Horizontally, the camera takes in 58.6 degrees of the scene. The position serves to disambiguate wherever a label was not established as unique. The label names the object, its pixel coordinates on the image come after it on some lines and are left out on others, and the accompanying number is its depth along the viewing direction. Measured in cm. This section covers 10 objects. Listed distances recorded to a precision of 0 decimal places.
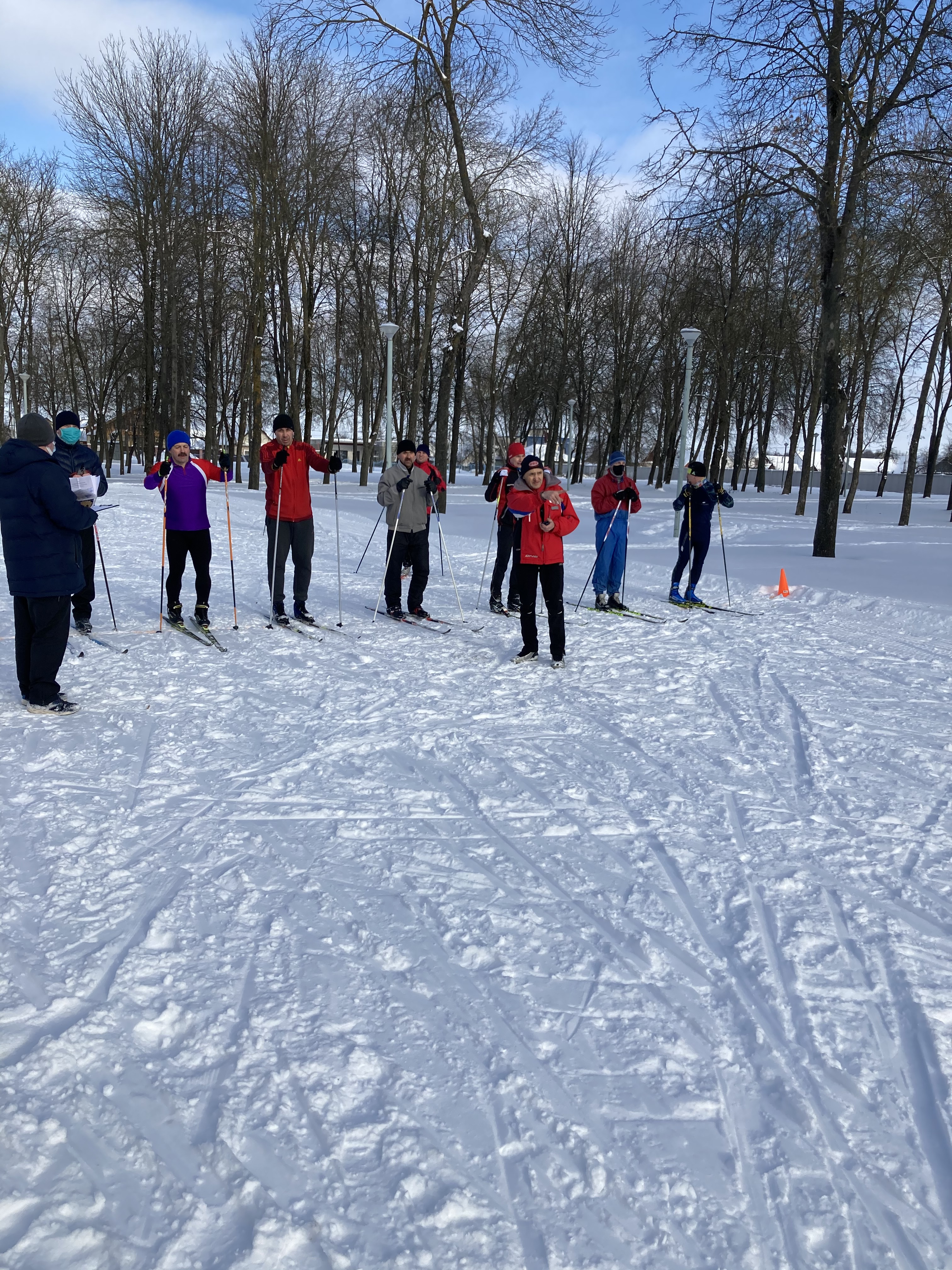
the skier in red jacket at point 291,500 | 868
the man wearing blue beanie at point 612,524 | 1036
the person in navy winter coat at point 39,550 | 568
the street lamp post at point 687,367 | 1793
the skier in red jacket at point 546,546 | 750
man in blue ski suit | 1080
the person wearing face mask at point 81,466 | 786
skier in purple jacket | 828
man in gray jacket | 937
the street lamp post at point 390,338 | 1905
